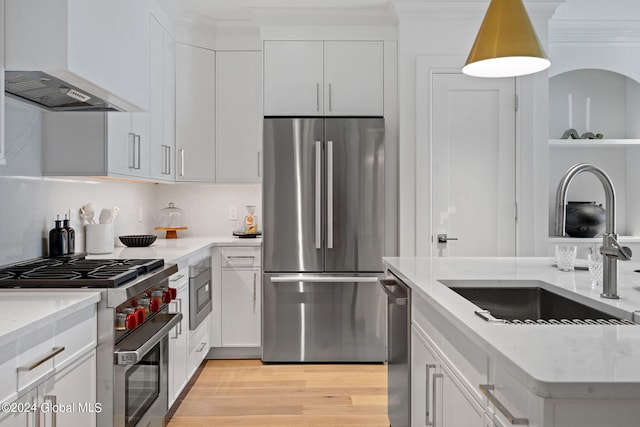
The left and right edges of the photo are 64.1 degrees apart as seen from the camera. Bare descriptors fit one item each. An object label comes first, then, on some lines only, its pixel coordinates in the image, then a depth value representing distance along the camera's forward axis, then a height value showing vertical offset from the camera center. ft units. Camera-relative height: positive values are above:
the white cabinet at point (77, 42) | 5.99 +2.12
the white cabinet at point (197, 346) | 10.61 -2.99
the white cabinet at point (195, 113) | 12.98 +2.53
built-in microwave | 10.59 -1.78
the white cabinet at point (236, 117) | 13.42 +2.48
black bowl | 11.16 -0.64
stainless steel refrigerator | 12.37 -0.67
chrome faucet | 4.94 -0.35
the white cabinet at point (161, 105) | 11.18 +2.47
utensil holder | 9.91 -0.53
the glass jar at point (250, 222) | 13.91 -0.29
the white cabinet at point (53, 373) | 4.25 -1.54
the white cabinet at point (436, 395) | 4.60 -1.91
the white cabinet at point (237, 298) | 12.75 -2.17
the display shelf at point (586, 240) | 12.67 -0.68
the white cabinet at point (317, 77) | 12.83 +3.38
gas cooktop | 6.20 -0.82
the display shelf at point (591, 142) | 13.28 +1.83
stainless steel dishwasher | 7.16 -2.13
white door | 12.42 +1.12
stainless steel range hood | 6.48 +1.72
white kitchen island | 2.95 -0.96
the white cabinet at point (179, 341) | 9.13 -2.43
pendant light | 6.75 +2.35
